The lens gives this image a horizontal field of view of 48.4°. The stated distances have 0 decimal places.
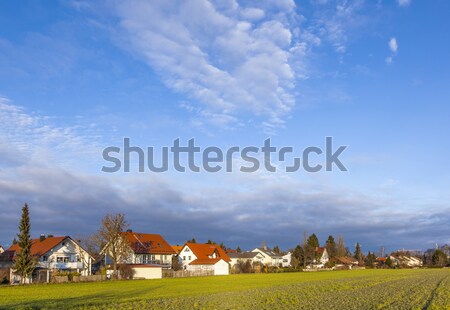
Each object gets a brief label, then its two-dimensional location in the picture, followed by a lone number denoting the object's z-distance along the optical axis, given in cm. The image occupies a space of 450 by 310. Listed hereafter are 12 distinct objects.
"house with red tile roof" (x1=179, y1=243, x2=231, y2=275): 10262
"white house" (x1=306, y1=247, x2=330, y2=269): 15282
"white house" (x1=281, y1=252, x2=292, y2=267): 16488
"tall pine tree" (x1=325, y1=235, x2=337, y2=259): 18912
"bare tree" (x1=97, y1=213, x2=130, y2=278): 8356
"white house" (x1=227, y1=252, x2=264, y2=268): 14712
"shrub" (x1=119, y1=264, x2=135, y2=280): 8088
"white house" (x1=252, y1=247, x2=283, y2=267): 15836
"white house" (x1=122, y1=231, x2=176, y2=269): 10181
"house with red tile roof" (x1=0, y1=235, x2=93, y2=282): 8281
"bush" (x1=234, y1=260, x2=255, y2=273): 11175
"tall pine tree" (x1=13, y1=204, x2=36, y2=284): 6919
